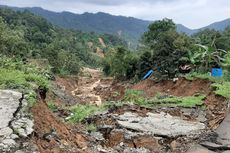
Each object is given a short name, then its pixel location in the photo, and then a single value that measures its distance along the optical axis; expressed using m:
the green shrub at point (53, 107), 6.24
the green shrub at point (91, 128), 4.89
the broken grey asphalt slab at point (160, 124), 5.11
